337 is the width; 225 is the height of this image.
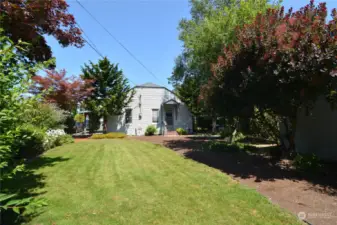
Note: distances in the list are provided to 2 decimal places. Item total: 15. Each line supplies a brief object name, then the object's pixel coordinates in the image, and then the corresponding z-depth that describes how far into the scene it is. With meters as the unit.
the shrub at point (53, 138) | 10.41
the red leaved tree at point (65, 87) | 16.38
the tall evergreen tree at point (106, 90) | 18.17
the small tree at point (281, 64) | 5.38
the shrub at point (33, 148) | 8.12
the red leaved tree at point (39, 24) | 5.35
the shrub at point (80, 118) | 29.56
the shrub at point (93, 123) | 19.00
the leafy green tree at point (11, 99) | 2.16
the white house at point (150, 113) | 19.81
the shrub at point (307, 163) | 6.22
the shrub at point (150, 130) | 19.33
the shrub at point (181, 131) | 19.59
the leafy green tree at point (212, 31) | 10.75
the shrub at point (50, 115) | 10.07
